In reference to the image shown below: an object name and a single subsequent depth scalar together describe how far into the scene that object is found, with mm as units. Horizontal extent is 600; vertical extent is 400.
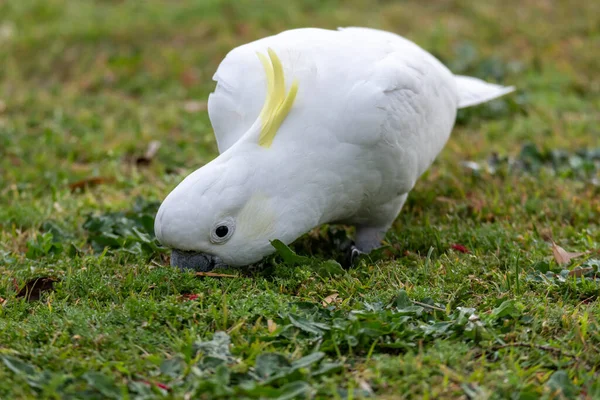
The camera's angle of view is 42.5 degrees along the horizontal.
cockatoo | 2818
